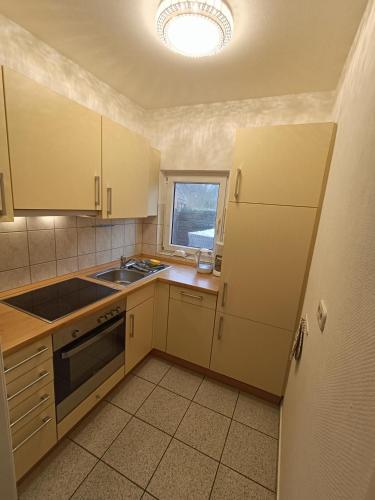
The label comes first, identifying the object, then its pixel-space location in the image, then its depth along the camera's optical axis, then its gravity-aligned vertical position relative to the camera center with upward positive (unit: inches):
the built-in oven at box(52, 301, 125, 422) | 47.0 -37.3
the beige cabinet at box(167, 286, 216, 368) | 71.7 -38.5
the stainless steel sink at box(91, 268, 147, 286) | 78.8 -25.9
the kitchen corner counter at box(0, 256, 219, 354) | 39.7 -24.7
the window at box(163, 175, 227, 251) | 88.0 -1.0
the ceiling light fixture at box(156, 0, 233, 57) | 38.8 +34.2
